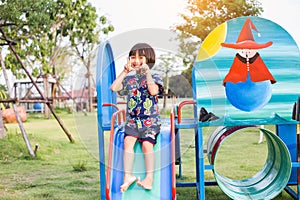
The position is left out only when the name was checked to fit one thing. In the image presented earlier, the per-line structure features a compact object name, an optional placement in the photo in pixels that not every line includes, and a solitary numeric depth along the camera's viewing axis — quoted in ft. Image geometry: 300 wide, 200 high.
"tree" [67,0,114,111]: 53.25
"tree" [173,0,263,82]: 48.67
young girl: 11.86
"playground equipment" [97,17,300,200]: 12.12
